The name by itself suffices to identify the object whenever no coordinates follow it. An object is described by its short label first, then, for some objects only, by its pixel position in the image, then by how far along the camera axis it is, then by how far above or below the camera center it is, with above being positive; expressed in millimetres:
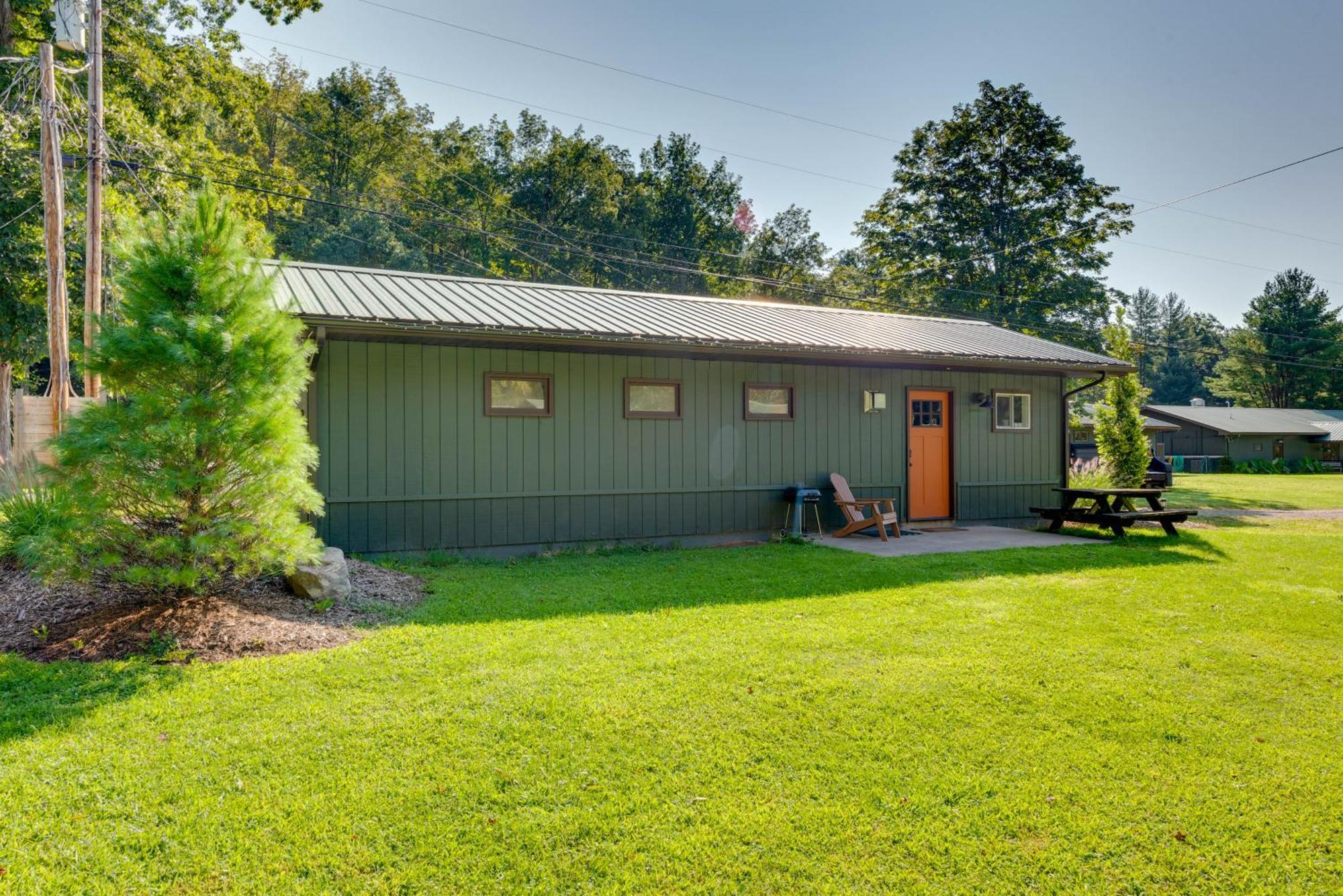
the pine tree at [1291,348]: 39188 +5312
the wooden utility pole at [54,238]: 7156 +2157
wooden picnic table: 9141 -890
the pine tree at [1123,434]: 12898 +183
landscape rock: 4977 -925
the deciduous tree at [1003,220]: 24953 +8024
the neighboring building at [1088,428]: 28578 +670
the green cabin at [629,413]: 6996 +402
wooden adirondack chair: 8781 -829
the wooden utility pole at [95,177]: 7098 +2852
